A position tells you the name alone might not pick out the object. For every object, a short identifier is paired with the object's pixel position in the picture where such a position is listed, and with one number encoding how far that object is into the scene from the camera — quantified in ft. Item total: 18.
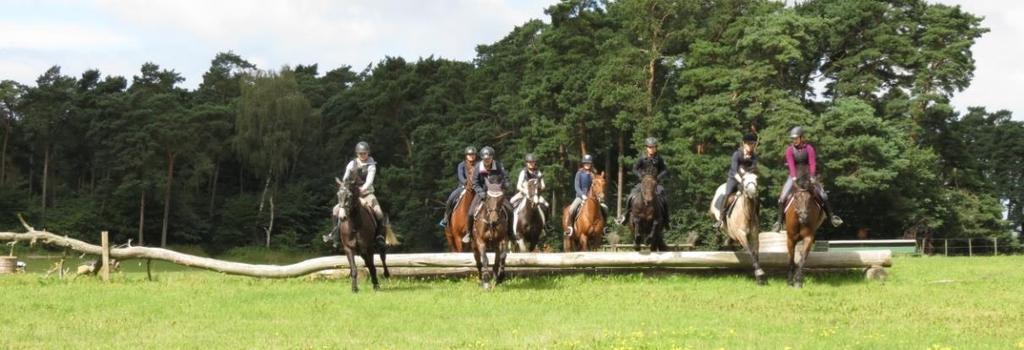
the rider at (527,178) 80.38
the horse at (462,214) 73.37
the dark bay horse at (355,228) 65.26
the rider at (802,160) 63.93
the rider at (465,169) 76.13
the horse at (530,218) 79.82
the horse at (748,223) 65.82
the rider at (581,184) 85.51
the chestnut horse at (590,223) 82.53
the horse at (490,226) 65.51
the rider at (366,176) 65.77
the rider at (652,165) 70.49
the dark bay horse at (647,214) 69.67
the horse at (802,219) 63.41
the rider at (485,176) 67.10
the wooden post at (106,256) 80.59
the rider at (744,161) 67.21
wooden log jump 69.41
